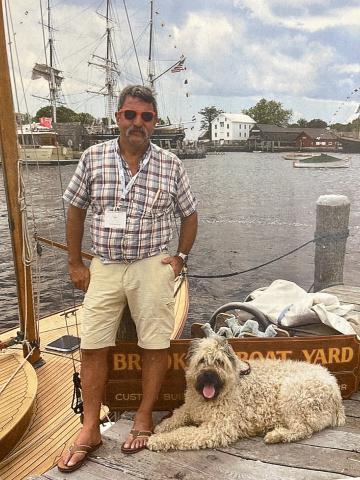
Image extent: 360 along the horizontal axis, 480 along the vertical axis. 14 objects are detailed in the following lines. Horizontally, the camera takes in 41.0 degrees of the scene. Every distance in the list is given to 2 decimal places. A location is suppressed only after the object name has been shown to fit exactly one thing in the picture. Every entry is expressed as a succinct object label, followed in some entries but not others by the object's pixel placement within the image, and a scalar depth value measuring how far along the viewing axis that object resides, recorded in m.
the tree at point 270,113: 86.94
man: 3.34
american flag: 51.06
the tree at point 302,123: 79.14
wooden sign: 3.87
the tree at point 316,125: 76.19
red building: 74.44
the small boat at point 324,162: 72.50
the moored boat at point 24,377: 4.66
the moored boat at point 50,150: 47.15
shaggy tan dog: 3.27
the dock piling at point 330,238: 7.25
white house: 88.69
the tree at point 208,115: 86.86
